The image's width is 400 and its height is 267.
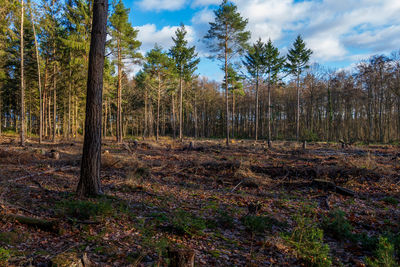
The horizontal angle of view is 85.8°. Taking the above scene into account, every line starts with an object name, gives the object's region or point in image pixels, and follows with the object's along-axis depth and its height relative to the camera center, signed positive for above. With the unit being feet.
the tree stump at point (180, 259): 9.12 -5.51
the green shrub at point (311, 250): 10.64 -6.24
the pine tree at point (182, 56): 93.09 +32.20
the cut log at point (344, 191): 23.38 -6.86
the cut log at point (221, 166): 32.55 -5.68
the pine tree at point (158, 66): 91.81 +27.81
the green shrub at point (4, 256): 8.45 -5.14
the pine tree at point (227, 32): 69.05 +32.00
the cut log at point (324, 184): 25.25 -6.56
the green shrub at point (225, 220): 15.52 -6.76
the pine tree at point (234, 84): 105.27 +22.87
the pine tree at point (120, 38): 64.23 +28.12
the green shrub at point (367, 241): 12.94 -6.94
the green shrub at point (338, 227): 14.29 -6.76
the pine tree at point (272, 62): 89.98 +28.91
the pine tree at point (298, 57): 93.56 +31.74
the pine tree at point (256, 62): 90.79 +29.33
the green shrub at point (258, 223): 14.71 -6.67
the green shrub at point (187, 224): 13.70 -6.37
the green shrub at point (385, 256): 8.93 -5.61
